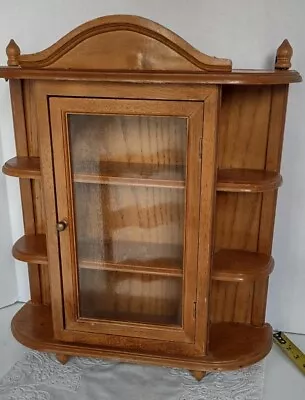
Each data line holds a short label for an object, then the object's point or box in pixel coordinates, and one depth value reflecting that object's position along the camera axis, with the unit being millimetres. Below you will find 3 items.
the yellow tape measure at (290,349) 1380
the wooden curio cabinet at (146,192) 1052
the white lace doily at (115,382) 1257
